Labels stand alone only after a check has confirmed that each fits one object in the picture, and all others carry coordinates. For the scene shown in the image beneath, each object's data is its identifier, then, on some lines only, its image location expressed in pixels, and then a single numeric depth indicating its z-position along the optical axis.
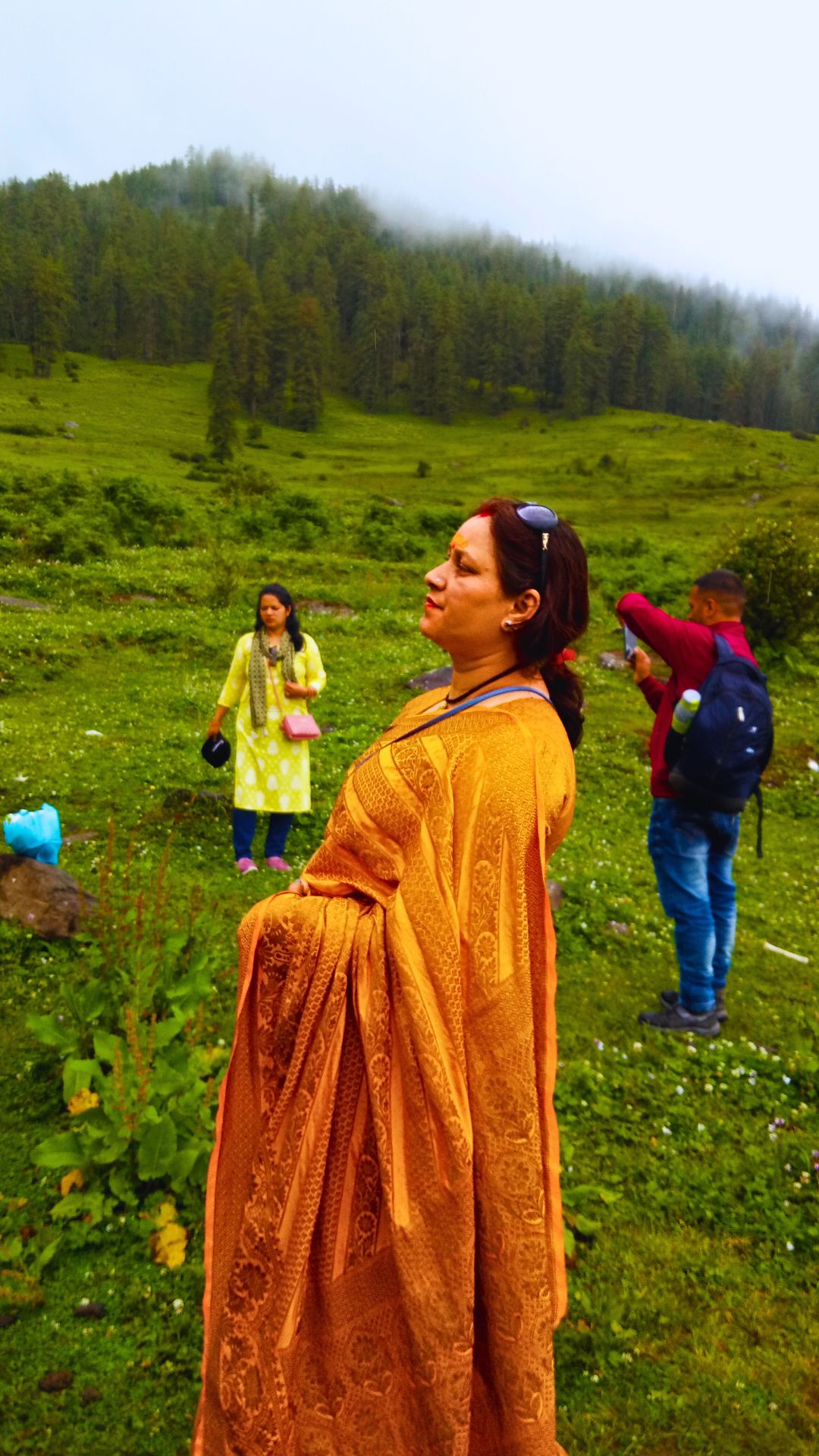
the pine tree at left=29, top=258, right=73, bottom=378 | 75.00
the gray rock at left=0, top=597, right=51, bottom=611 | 17.42
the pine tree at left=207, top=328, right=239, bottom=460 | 59.28
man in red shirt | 5.52
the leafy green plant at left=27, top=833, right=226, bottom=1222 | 3.81
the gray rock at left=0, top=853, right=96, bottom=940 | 5.87
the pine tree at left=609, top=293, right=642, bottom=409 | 94.25
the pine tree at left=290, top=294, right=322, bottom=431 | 75.88
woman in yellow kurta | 7.50
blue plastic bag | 6.32
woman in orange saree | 1.97
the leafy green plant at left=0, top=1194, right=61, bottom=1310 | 3.38
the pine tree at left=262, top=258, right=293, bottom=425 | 78.31
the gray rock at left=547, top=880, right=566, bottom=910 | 7.72
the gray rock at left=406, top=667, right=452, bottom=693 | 14.44
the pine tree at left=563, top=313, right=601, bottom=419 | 90.19
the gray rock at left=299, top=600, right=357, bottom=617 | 20.04
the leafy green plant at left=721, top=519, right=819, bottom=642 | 19.44
